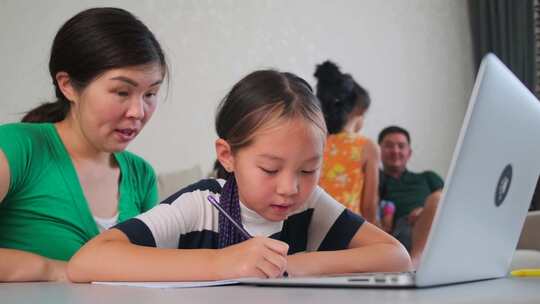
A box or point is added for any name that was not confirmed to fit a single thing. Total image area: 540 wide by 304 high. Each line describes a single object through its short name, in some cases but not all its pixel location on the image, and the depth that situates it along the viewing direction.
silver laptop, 0.66
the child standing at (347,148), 3.51
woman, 1.50
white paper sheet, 0.80
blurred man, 4.25
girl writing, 1.00
